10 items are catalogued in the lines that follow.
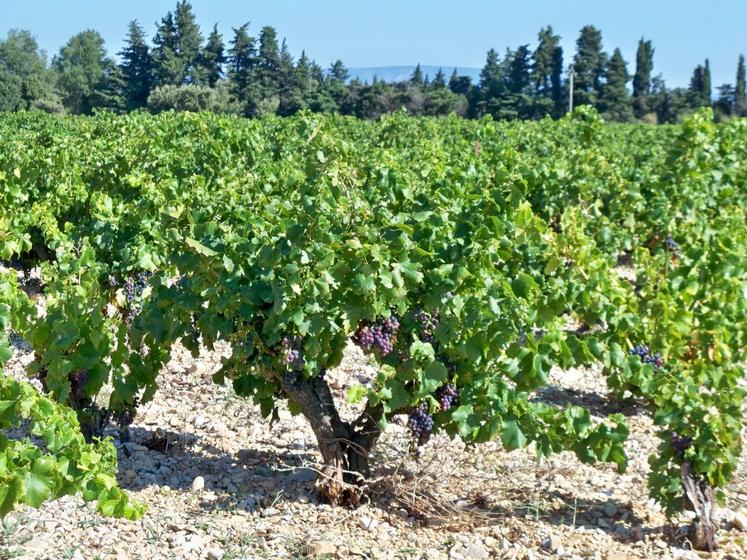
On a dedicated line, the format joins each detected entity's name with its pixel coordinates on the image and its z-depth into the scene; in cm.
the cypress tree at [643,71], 6681
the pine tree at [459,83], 6209
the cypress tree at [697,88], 5897
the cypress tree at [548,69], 5725
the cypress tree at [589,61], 5681
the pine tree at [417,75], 6300
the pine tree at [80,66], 5159
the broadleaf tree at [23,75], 4578
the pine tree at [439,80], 5607
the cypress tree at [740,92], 6140
